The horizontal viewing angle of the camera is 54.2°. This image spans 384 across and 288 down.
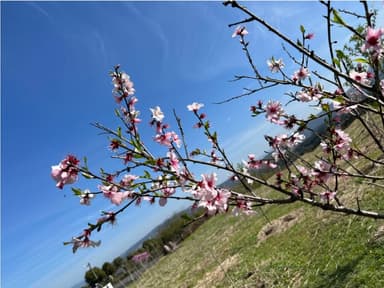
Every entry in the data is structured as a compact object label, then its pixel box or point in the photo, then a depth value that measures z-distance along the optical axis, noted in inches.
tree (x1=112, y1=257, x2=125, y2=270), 1254.1
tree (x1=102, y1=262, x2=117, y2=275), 1184.9
